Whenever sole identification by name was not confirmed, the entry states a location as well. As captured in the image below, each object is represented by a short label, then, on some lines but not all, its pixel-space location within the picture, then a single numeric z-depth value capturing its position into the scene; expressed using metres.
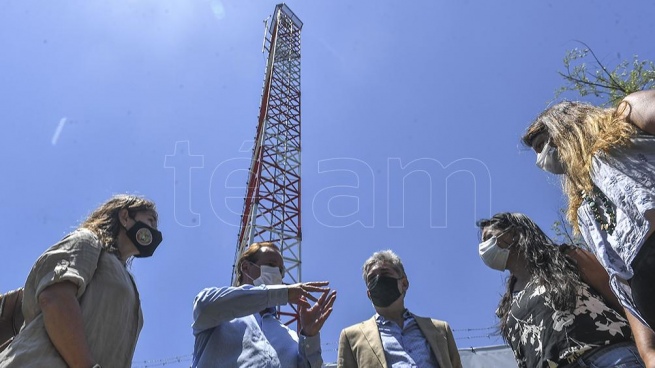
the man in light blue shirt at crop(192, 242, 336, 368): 2.36
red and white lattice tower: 10.48
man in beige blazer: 2.75
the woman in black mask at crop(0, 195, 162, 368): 1.64
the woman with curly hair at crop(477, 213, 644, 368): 1.83
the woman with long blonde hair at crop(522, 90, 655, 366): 1.34
